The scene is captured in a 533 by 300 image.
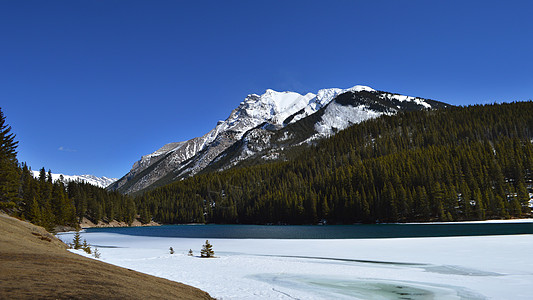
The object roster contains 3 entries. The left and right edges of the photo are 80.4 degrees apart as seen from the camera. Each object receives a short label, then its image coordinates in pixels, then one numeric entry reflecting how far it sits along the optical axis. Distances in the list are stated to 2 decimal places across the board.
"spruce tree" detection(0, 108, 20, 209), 52.12
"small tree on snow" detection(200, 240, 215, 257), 29.66
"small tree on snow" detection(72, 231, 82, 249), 33.97
